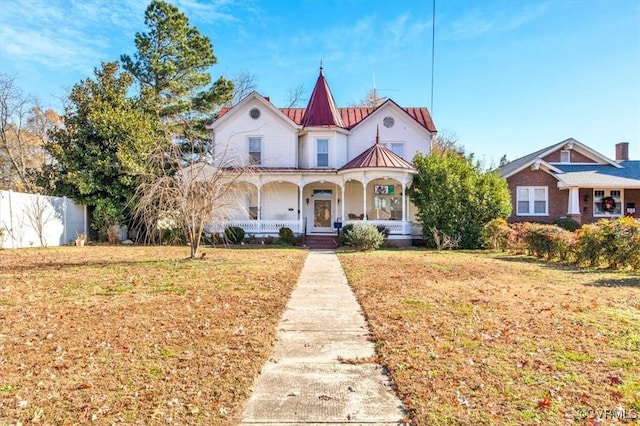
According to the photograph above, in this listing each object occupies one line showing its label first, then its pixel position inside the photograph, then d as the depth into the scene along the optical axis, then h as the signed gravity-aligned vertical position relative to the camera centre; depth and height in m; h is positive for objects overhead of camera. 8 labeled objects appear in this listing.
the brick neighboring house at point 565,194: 25.56 +1.45
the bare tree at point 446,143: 46.89 +8.77
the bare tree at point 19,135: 33.62 +7.29
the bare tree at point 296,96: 44.62 +13.14
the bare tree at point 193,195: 13.51 +0.78
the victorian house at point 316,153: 24.59 +3.94
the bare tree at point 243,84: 43.09 +13.88
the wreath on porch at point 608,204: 25.81 +0.82
